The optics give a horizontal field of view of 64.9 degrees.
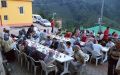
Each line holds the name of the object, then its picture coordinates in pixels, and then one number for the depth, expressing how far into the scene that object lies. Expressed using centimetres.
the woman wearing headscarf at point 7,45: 399
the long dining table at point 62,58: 327
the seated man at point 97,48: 395
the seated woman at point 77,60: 321
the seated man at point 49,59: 316
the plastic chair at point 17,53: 405
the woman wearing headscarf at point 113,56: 272
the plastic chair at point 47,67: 314
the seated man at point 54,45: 432
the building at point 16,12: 1323
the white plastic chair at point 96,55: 395
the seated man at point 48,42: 436
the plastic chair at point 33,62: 335
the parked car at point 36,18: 1545
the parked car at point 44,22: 1426
